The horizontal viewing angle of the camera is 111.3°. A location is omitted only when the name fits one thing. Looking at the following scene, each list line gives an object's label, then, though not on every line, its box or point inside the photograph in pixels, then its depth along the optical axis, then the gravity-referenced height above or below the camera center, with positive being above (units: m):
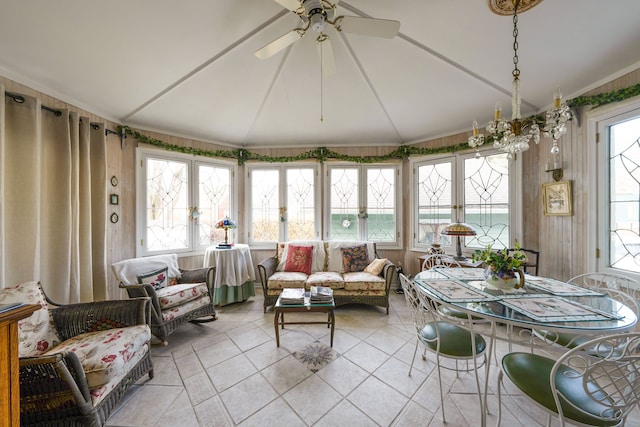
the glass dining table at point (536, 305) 1.18 -0.62
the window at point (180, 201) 3.29 +0.21
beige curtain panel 1.98 +0.14
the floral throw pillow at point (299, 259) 3.49 -0.76
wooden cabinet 0.94 -0.65
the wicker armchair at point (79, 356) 1.22 -0.93
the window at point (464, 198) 3.21 +0.19
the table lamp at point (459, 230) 2.61 -0.24
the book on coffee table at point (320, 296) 2.30 -0.90
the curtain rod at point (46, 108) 1.98 +1.08
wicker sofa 3.06 -0.94
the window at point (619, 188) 2.06 +0.20
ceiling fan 1.42 +1.30
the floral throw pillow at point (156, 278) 2.50 -0.76
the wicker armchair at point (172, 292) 2.22 -0.89
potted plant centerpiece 1.66 -0.46
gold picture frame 2.52 +0.13
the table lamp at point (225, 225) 3.45 -0.19
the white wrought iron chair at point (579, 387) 0.96 -0.93
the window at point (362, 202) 4.10 +0.17
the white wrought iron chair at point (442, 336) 1.51 -0.96
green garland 3.25 +1.04
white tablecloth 3.26 -0.92
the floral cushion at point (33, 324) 1.49 -0.79
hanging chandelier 1.54 +0.65
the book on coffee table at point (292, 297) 2.26 -0.90
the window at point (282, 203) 4.14 +0.18
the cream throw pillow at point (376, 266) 3.24 -0.84
